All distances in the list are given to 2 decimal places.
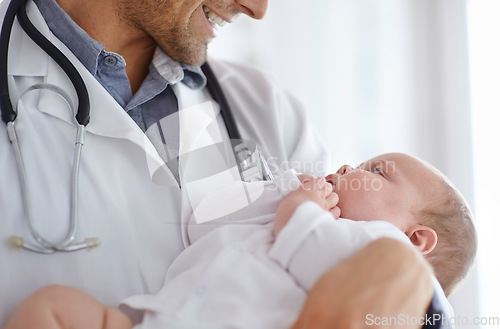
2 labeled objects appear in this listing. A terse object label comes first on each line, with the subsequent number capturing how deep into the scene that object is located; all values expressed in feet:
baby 1.91
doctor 1.84
